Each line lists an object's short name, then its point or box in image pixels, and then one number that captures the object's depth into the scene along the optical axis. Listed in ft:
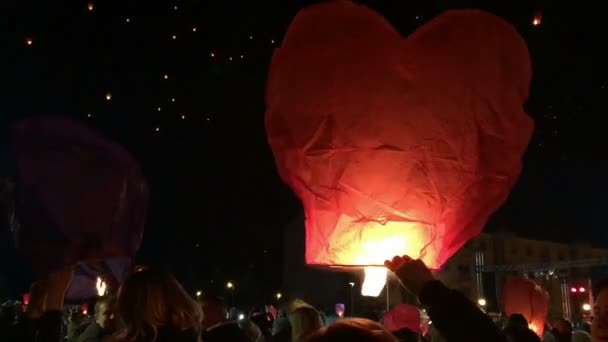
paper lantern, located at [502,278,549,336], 23.17
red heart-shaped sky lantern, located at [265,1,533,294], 9.38
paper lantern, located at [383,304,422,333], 18.54
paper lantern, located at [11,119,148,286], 11.34
